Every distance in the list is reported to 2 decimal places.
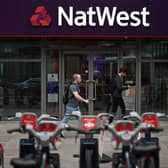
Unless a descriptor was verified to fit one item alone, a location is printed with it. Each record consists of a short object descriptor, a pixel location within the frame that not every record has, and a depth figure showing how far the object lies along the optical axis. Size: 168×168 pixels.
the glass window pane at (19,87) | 13.34
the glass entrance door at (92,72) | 13.53
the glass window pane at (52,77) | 13.48
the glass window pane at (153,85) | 13.55
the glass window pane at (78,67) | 13.52
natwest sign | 12.36
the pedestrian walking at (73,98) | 10.19
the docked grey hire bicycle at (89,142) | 5.72
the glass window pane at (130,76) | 13.55
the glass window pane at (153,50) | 13.52
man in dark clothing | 12.39
